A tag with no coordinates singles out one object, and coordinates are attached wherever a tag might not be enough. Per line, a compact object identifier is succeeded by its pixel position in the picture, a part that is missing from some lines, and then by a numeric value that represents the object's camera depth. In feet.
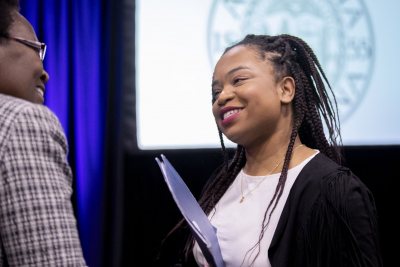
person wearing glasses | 3.99
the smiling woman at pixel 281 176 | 4.91
